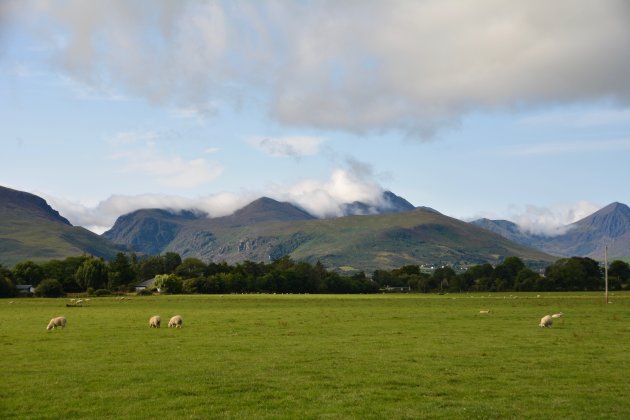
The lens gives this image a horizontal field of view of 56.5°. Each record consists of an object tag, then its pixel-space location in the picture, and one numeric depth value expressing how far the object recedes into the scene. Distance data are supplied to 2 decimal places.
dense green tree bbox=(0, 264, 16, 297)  139.88
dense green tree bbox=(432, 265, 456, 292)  196.81
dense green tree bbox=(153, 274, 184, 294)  167.50
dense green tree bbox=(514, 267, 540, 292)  175.50
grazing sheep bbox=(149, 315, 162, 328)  46.69
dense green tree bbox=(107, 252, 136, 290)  173.88
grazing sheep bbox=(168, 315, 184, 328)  46.62
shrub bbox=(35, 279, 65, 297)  146.50
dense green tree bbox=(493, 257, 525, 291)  185.84
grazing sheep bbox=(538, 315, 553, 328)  44.88
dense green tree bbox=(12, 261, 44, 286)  175.12
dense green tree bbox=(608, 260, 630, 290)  167.00
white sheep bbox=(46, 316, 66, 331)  45.74
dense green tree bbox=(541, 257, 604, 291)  173.62
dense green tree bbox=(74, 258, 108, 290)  168.38
